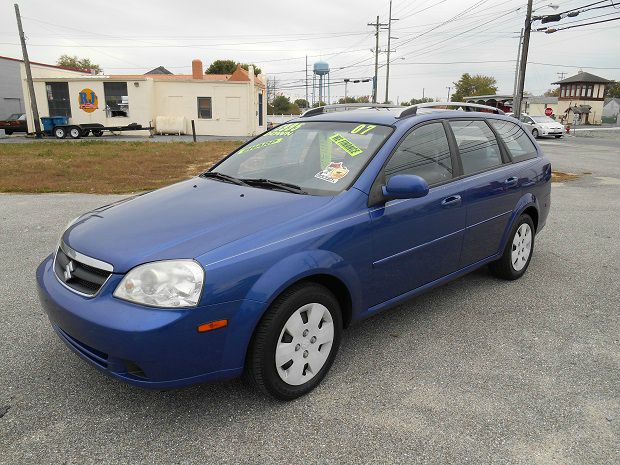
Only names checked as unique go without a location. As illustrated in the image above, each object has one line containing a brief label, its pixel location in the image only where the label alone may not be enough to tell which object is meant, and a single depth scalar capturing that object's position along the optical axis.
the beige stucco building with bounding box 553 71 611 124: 69.50
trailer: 28.67
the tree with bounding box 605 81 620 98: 103.45
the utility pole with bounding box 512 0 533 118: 24.17
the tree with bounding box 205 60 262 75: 66.83
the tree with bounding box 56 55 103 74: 80.96
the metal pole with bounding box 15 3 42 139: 27.81
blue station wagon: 2.34
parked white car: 30.33
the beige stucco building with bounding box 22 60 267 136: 31.39
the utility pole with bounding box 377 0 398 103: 49.12
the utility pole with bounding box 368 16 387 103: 48.56
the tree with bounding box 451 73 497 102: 78.44
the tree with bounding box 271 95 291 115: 95.66
